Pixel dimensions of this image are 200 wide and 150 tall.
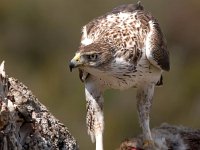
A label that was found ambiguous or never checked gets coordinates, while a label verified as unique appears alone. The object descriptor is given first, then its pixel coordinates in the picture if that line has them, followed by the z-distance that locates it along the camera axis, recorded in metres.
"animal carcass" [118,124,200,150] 12.45
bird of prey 11.56
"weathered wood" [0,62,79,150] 9.51
